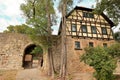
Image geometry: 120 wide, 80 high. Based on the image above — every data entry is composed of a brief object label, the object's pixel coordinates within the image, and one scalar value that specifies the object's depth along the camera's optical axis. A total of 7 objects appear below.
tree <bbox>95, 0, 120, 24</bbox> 6.81
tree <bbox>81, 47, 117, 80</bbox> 4.96
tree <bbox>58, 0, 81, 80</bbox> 6.09
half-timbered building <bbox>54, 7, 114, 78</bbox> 7.73
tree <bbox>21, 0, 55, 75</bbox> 6.68
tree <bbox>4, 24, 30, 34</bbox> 14.18
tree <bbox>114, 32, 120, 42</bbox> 9.77
